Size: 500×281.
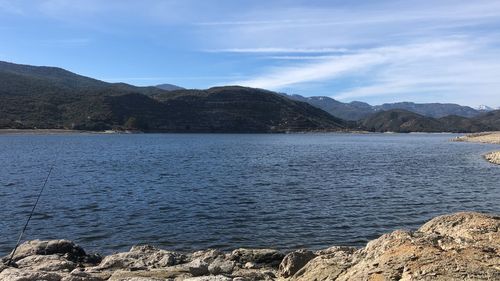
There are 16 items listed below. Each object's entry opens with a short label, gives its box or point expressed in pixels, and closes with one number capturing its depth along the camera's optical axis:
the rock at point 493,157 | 59.55
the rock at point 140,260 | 13.31
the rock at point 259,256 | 14.86
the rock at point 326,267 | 8.79
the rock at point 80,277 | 8.88
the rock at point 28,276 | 8.52
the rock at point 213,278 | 8.71
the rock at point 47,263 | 12.52
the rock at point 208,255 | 14.58
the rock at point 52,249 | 15.39
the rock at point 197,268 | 11.42
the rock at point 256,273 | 11.73
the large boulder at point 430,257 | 6.62
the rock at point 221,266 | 12.17
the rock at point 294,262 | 12.13
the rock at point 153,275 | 9.82
